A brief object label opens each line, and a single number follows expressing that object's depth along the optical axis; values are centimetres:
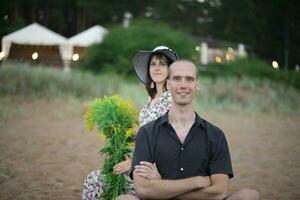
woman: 383
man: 300
